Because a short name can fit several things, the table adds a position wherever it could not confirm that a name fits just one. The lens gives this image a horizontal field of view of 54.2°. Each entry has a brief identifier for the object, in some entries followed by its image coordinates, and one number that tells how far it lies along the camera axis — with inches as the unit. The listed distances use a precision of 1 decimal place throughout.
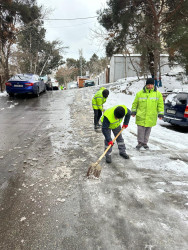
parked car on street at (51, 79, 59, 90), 880.7
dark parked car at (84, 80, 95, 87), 1201.6
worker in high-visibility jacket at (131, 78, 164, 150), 163.5
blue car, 410.9
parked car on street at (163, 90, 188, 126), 242.2
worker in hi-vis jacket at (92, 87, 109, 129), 219.5
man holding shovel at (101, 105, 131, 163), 133.9
